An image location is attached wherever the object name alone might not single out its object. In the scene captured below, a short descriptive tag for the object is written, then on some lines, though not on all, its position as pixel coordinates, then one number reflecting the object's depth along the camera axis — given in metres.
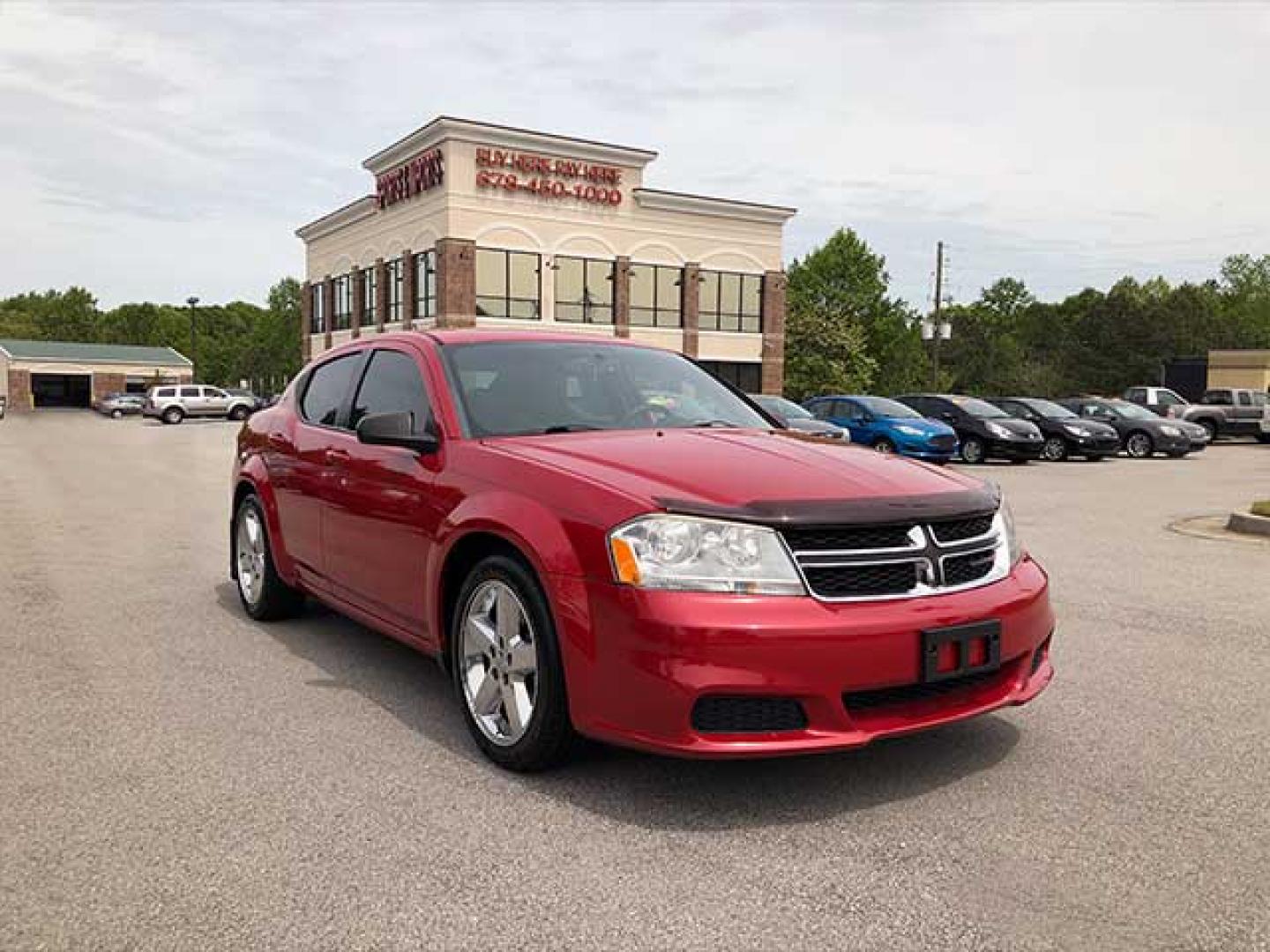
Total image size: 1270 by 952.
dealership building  41.88
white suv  50.50
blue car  20.73
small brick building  82.38
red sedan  3.32
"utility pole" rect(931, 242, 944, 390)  44.94
